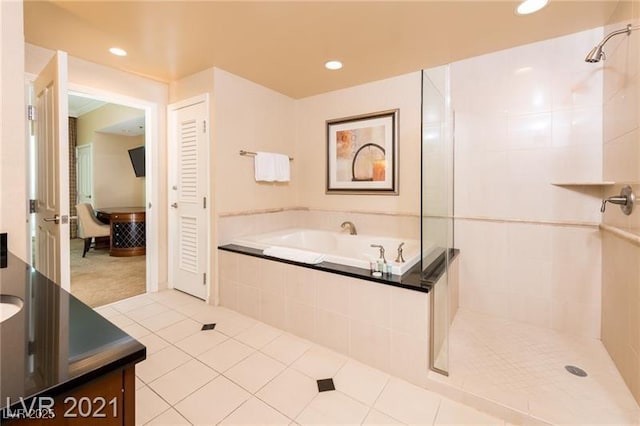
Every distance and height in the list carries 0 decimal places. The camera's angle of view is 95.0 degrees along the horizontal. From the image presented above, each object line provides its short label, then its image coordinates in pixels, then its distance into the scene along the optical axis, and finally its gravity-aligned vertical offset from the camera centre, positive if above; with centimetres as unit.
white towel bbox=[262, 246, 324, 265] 218 -38
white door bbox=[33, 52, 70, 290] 180 +26
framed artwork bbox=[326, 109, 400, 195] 291 +54
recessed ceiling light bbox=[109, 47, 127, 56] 237 +127
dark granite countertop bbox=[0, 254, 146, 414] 49 -29
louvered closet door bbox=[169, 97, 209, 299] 281 +9
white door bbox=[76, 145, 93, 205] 581 +67
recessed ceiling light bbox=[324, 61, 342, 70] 257 +126
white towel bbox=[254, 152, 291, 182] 304 +41
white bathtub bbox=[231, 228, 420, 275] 251 -37
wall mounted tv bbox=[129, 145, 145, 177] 571 +91
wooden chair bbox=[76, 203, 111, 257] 482 -35
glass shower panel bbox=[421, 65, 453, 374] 173 -1
